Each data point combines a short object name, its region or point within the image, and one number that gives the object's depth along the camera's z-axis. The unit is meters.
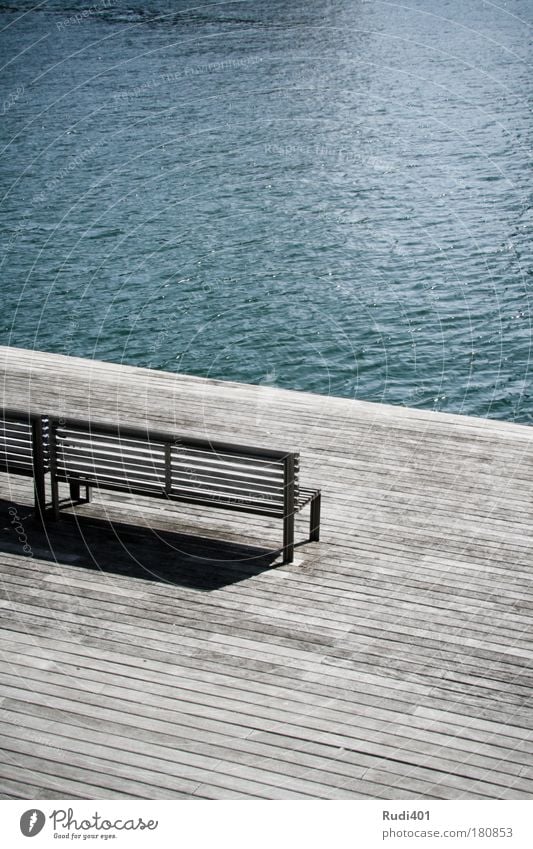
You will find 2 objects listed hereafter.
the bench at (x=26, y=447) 9.23
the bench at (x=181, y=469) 8.55
